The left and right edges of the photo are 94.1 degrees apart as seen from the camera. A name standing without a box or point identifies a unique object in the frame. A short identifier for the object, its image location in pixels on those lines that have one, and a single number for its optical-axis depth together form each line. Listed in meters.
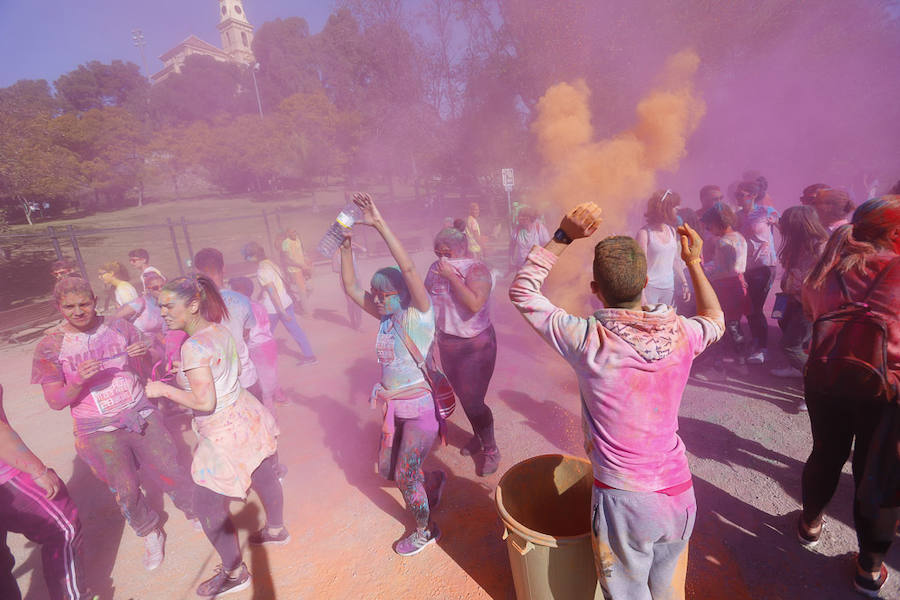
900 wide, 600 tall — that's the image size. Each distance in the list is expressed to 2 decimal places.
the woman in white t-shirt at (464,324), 3.45
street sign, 11.53
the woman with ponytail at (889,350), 2.19
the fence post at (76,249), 9.89
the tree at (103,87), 39.84
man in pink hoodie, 1.63
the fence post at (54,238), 9.37
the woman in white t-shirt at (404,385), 2.80
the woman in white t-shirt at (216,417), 2.45
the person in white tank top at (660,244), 4.45
